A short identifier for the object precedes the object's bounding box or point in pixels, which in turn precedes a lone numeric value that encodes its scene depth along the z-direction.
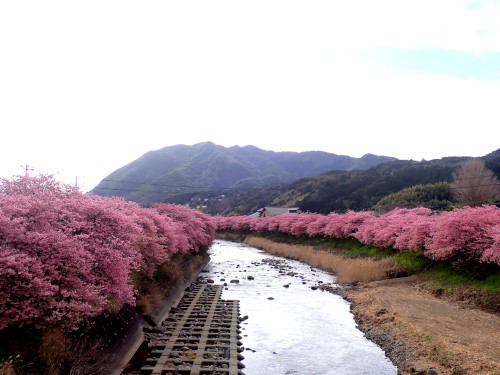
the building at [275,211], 99.44
